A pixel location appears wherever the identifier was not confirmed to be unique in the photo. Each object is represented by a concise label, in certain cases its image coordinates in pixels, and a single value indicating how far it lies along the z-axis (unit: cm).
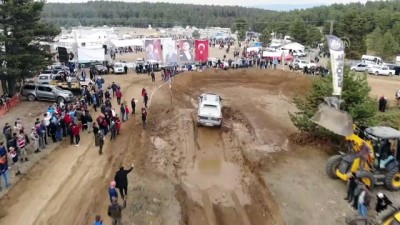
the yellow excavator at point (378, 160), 1600
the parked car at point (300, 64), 4891
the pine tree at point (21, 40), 2939
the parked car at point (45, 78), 3414
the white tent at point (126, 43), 6206
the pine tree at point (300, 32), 8488
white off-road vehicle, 2508
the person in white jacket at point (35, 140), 1939
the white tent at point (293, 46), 6619
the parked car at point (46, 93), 2934
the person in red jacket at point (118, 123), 2260
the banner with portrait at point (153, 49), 4156
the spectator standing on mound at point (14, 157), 1681
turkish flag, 4316
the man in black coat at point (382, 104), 2948
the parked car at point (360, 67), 4784
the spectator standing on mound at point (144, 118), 2394
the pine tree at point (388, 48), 6700
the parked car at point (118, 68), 4415
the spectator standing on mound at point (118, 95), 2902
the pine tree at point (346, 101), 2027
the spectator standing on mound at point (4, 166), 1557
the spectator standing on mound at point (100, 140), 1973
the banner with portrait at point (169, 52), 3997
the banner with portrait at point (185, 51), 4112
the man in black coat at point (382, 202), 1377
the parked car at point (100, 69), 4330
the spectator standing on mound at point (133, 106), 2670
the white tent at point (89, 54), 4422
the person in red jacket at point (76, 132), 2083
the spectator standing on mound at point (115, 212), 1243
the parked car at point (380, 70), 4734
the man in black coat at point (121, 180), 1419
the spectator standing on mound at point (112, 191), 1309
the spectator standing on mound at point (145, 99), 2847
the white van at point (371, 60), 5369
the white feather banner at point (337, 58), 1838
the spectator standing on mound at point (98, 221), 1134
